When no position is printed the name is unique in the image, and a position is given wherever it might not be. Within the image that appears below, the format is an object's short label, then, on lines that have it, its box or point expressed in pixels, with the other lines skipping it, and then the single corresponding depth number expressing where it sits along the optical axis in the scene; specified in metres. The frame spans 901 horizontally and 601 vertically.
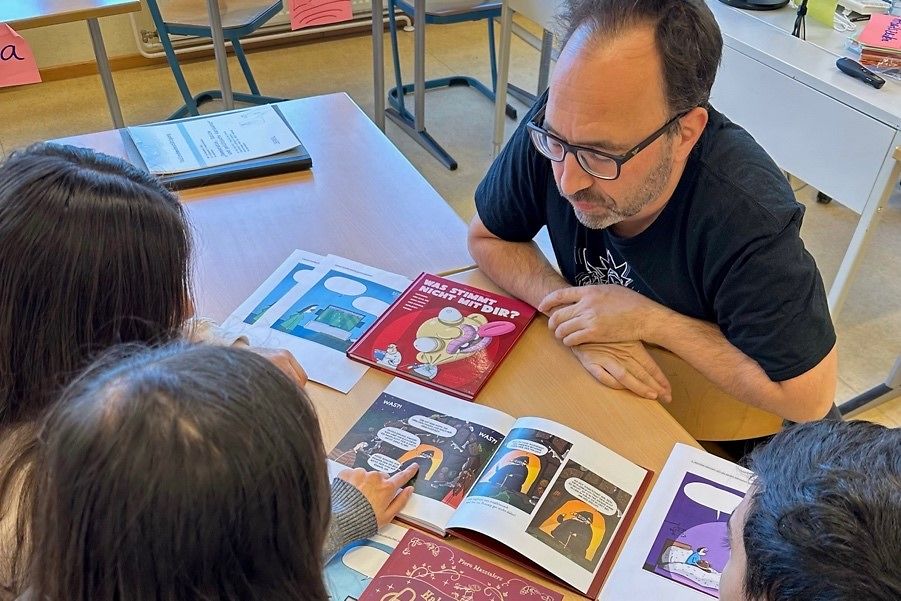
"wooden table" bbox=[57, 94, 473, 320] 1.33
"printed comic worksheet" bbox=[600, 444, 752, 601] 0.87
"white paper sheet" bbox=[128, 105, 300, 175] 1.54
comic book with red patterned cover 0.85
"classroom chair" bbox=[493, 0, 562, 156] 2.65
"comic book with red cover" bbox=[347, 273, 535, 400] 1.13
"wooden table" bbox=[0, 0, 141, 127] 1.99
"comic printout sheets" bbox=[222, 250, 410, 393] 1.15
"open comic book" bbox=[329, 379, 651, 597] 0.90
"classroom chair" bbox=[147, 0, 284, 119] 2.86
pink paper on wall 1.86
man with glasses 1.08
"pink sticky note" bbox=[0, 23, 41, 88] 1.51
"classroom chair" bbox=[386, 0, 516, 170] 2.95
